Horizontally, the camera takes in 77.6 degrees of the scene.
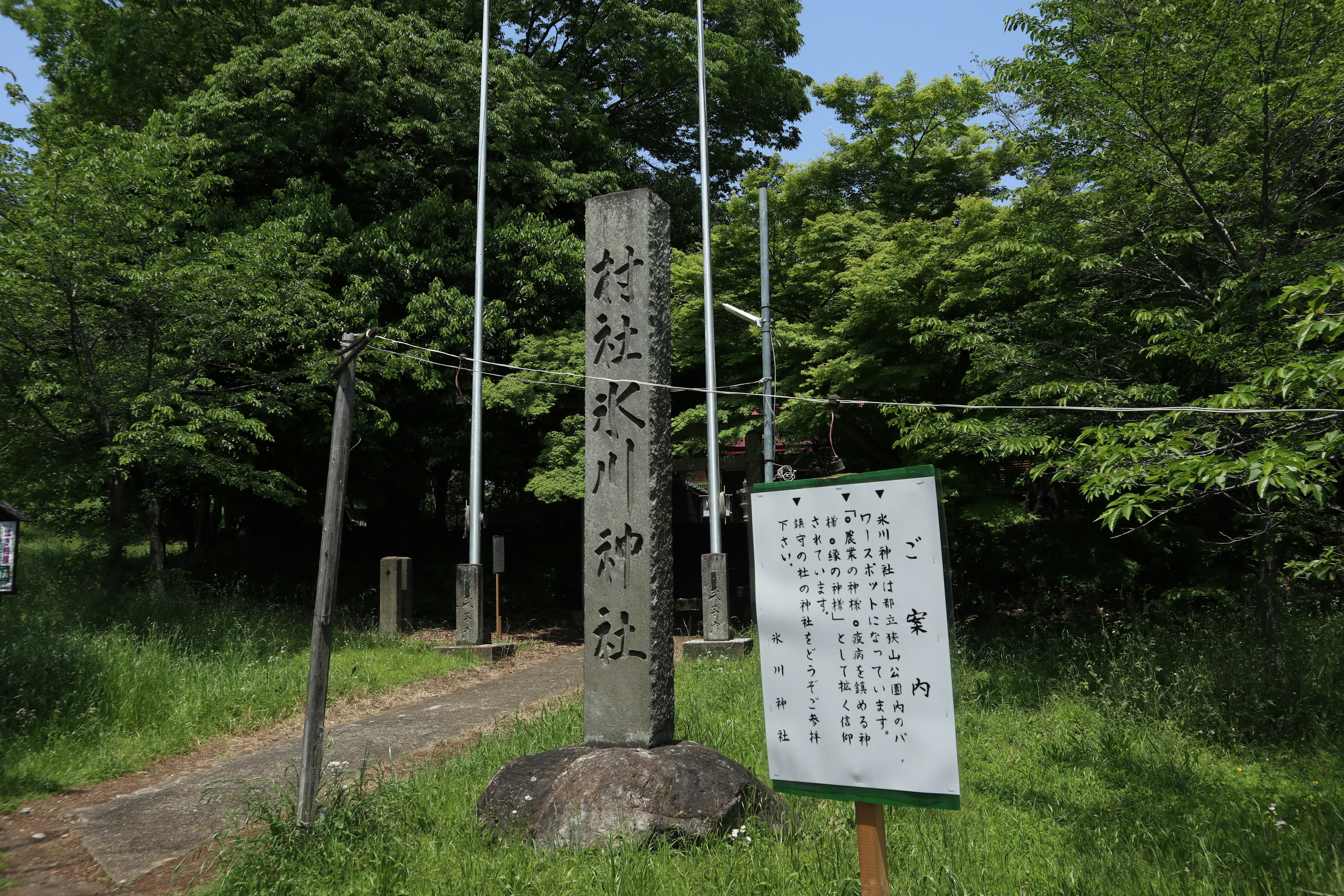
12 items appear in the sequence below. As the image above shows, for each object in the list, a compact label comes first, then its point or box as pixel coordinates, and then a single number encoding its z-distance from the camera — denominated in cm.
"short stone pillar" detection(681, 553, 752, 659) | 1140
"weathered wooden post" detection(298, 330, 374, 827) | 449
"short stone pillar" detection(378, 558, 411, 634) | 1345
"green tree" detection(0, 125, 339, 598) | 909
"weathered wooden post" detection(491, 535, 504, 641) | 1305
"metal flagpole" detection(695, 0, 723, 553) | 1219
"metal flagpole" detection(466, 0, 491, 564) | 1213
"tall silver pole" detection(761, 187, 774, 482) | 1116
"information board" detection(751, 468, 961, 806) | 309
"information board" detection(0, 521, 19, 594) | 846
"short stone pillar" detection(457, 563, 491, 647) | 1202
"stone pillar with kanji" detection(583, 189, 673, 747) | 533
